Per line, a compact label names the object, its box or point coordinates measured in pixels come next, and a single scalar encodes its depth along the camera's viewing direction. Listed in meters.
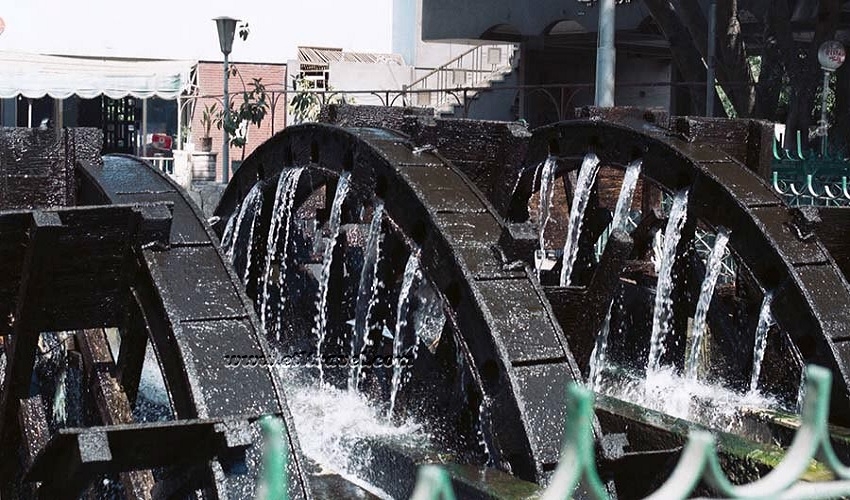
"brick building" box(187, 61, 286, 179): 30.31
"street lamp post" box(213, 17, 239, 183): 19.45
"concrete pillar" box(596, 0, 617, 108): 13.98
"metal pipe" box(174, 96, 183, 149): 24.46
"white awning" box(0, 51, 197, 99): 22.48
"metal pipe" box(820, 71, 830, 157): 15.15
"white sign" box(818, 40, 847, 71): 16.56
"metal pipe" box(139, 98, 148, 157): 22.88
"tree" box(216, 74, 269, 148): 21.17
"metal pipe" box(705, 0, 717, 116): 15.81
